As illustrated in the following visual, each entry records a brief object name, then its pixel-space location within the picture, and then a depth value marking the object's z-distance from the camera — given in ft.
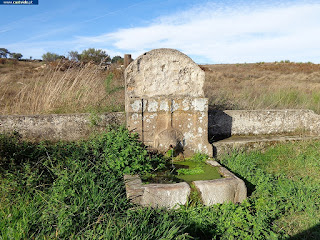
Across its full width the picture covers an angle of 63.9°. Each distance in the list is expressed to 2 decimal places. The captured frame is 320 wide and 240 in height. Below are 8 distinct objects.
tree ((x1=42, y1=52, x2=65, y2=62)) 57.33
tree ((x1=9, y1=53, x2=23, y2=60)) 92.54
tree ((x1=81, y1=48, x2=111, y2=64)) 60.79
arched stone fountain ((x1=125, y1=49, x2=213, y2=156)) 13.19
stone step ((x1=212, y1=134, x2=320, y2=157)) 14.75
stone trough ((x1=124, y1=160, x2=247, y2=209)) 9.25
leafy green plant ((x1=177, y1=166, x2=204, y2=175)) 11.41
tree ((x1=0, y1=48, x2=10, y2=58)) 88.20
